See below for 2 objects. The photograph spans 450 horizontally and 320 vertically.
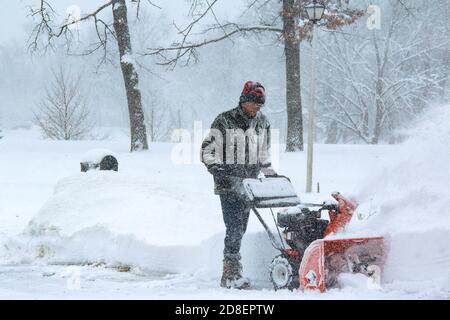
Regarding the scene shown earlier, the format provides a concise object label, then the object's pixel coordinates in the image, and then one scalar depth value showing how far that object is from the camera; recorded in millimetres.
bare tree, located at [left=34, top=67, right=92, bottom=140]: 28281
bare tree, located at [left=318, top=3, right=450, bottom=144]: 29938
